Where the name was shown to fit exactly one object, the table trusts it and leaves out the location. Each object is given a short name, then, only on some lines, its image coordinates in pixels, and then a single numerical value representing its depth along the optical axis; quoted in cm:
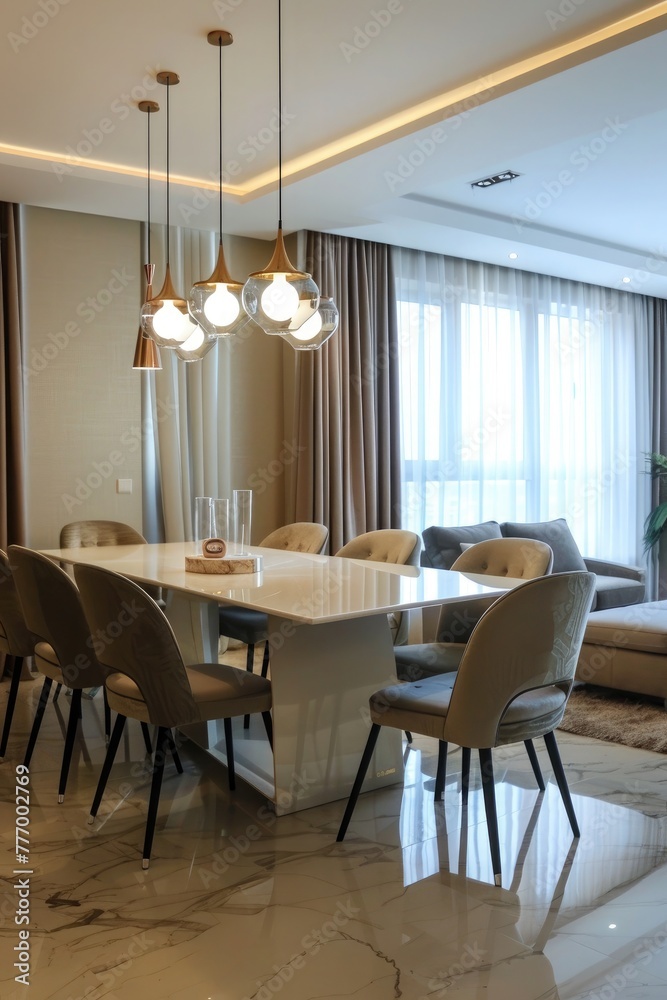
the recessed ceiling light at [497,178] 472
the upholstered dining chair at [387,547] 358
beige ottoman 398
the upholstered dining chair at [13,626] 329
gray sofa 522
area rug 359
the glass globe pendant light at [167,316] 356
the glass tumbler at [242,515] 326
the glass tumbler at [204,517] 327
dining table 264
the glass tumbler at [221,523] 326
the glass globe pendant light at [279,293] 291
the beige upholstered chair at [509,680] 225
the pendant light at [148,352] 389
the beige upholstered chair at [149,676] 239
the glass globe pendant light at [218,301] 325
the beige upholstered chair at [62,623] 284
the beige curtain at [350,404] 550
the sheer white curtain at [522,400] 628
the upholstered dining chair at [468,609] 312
